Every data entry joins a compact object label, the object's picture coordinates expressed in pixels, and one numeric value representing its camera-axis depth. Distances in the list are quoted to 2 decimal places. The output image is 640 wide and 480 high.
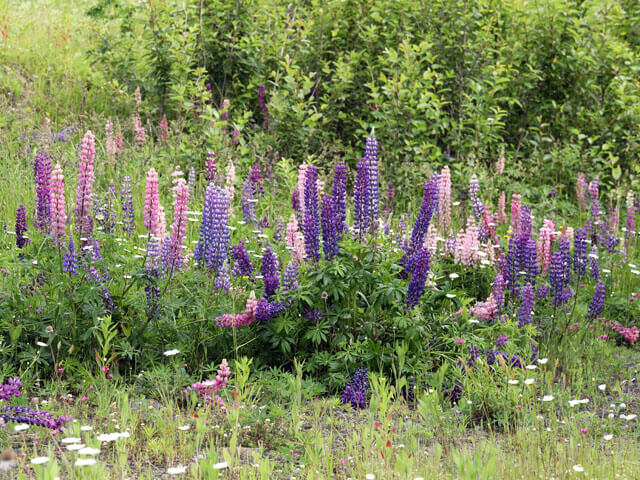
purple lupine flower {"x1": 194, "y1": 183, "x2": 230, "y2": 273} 9.31
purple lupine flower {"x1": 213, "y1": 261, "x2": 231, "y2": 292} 9.67
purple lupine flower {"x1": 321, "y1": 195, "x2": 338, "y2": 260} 9.05
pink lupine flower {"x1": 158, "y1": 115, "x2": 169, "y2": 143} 16.83
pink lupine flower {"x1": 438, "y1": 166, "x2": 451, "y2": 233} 12.99
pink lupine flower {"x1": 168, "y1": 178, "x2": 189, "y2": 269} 8.94
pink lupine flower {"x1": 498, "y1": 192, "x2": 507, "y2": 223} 14.64
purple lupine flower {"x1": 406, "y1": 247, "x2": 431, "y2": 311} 8.91
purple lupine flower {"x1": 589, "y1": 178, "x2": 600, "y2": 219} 15.12
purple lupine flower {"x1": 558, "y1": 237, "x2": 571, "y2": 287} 11.34
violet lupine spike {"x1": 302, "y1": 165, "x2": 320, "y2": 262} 9.49
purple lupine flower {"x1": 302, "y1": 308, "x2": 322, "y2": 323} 9.16
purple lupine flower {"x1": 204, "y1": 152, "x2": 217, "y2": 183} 13.14
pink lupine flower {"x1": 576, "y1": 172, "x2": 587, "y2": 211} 16.89
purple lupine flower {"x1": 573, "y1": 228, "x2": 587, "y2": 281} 12.28
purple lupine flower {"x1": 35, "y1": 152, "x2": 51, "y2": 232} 9.70
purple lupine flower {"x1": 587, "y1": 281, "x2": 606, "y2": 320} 11.48
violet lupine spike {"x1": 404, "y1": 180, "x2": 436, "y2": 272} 9.64
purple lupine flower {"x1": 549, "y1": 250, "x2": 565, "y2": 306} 11.11
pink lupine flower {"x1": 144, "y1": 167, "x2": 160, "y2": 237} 8.87
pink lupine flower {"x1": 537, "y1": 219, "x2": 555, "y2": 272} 12.23
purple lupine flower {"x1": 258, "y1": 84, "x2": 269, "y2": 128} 17.42
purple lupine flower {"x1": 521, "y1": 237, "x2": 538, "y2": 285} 11.36
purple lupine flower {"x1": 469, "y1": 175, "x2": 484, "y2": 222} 12.77
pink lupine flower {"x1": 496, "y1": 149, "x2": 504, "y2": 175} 17.00
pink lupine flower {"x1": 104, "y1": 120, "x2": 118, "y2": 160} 15.26
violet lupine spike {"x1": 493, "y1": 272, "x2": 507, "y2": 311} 10.41
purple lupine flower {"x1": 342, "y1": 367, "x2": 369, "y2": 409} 8.61
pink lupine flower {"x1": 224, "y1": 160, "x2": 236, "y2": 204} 12.57
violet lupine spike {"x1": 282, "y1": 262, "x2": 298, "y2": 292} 9.33
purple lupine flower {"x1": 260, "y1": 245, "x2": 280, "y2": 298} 9.45
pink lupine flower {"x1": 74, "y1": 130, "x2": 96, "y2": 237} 8.66
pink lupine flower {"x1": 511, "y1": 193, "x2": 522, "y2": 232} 13.51
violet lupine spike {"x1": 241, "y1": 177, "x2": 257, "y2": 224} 12.25
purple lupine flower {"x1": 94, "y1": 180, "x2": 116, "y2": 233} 10.49
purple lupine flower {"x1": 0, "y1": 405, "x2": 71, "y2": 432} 6.79
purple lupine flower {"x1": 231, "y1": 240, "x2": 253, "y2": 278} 10.01
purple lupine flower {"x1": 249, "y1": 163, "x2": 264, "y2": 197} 13.79
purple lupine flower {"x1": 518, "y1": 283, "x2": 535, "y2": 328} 10.37
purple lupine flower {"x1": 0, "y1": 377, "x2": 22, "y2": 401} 7.41
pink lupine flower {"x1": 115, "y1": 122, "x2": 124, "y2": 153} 15.76
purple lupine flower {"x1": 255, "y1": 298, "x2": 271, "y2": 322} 9.08
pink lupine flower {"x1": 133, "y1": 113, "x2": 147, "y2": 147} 16.36
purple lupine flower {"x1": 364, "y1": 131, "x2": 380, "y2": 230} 9.55
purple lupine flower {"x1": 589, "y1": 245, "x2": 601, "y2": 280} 12.73
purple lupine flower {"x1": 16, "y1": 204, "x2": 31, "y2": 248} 10.25
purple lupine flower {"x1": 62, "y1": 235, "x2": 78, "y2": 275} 8.52
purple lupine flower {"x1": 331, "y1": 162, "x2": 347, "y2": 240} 9.59
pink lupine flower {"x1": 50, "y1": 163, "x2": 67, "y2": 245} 8.62
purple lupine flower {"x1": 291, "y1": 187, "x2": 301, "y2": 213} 11.81
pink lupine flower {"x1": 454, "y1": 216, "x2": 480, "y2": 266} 11.25
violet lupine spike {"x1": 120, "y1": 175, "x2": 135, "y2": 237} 11.13
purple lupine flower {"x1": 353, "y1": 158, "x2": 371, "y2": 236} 9.52
